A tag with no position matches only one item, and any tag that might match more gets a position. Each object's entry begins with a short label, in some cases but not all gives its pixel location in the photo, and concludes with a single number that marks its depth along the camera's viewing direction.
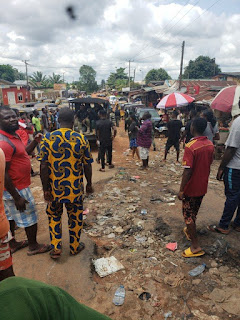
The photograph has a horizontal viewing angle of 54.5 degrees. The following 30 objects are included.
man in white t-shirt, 3.05
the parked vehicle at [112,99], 35.67
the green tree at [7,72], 56.67
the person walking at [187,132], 6.44
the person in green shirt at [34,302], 0.72
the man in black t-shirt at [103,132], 6.59
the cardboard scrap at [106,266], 2.88
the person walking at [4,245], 1.74
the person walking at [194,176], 2.82
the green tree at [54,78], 62.81
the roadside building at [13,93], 32.75
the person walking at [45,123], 11.85
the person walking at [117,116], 17.27
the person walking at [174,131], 7.30
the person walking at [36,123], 10.66
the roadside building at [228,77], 26.83
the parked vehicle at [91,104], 9.85
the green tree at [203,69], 52.41
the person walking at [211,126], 5.42
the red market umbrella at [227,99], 5.83
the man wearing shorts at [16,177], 2.59
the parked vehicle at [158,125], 13.81
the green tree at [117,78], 61.31
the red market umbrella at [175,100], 8.77
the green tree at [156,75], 62.66
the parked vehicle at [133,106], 19.90
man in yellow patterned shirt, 2.54
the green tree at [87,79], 63.00
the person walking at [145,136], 6.62
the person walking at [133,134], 8.17
